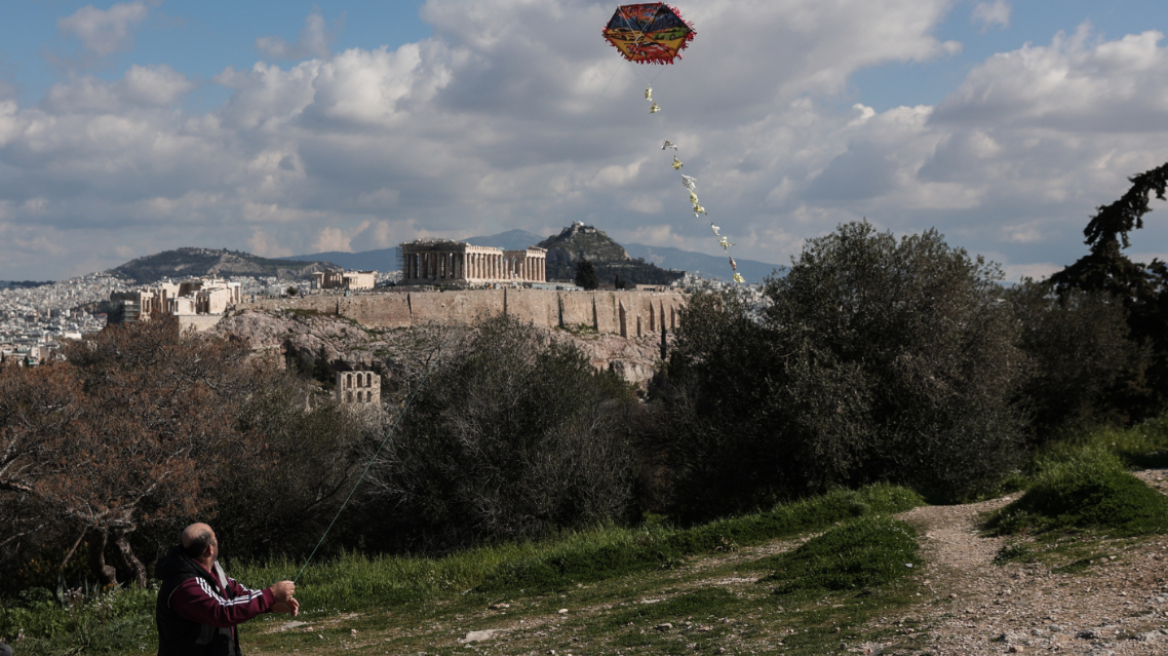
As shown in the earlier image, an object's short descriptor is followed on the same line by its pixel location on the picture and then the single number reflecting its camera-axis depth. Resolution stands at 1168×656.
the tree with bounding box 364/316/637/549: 15.48
